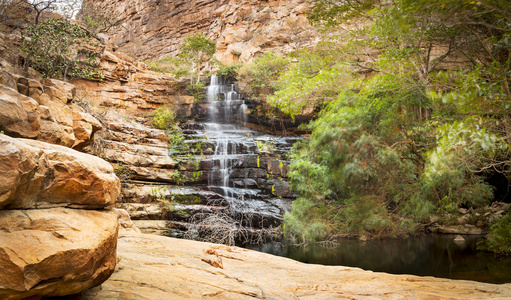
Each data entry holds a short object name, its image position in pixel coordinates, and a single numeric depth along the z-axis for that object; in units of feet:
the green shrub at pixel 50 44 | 36.93
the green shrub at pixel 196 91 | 65.48
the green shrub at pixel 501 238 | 24.70
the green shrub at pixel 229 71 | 68.62
